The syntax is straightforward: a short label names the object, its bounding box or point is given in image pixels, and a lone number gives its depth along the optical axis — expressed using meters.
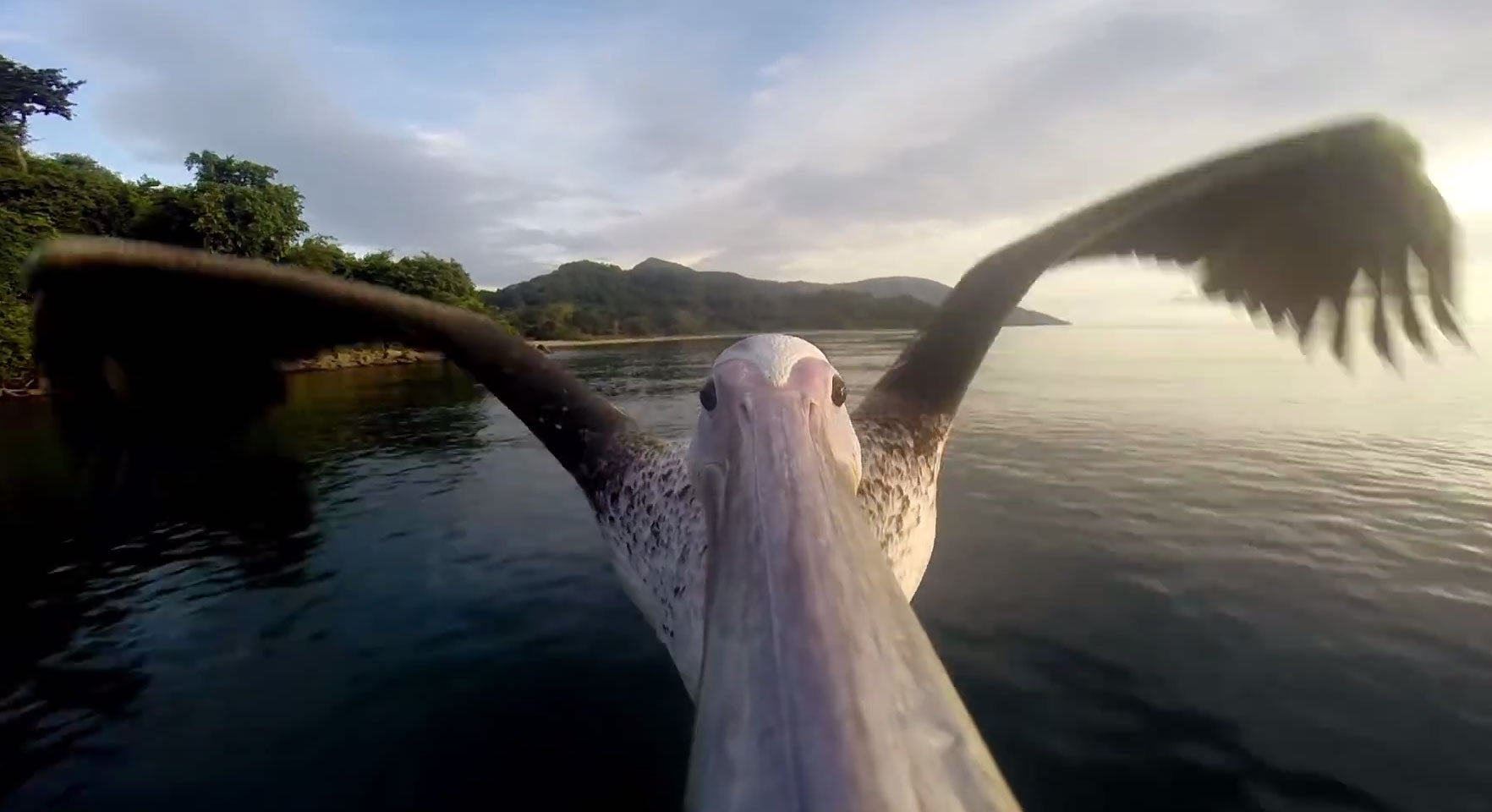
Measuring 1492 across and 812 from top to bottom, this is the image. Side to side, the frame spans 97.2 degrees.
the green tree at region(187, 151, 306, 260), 35.41
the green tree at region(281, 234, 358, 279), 43.03
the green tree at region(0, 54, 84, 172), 43.12
